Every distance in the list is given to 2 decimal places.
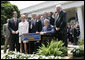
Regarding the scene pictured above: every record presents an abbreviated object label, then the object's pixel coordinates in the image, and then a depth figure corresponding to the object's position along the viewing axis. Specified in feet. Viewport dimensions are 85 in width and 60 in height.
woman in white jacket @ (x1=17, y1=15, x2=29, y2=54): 18.17
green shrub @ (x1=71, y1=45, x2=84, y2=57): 13.39
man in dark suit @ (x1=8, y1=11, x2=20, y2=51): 19.75
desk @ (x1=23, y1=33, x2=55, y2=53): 16.96
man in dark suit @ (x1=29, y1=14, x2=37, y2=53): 18.70
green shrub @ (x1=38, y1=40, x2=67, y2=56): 13.84
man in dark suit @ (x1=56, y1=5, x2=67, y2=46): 16.10
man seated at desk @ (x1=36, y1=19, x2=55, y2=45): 16.69
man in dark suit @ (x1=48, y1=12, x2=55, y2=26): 19.24
